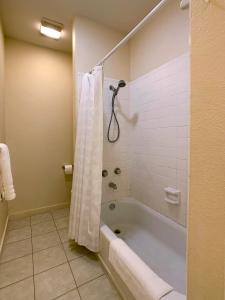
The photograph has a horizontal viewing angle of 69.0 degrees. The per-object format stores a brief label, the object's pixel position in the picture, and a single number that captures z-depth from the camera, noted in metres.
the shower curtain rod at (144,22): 1.00
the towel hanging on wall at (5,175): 1.28
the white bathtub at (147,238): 1.36
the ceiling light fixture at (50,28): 1.97
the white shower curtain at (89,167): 1.55
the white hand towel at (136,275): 0.85
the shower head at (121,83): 1.94
